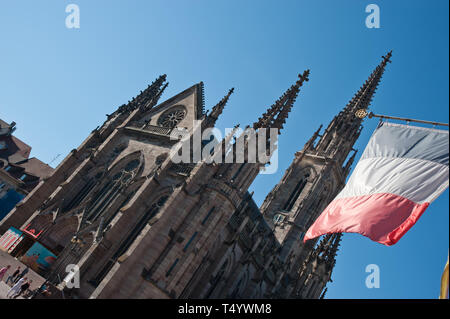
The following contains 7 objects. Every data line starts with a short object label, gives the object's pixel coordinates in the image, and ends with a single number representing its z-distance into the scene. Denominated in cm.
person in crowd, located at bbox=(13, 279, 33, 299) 2345
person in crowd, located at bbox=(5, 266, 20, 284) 2627
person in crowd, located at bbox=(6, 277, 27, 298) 2333
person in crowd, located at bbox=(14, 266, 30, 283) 2619
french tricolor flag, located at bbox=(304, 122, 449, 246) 1257
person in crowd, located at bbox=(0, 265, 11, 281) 2608
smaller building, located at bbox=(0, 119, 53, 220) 4812
